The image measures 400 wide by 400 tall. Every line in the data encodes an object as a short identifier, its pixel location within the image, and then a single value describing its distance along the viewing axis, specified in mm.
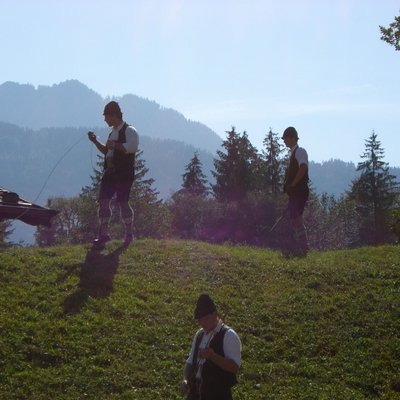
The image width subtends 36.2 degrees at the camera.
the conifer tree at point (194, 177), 62469
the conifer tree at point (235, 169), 56281
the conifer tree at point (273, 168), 60094
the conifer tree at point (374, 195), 53019
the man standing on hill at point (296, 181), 13039
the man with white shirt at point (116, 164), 12008
